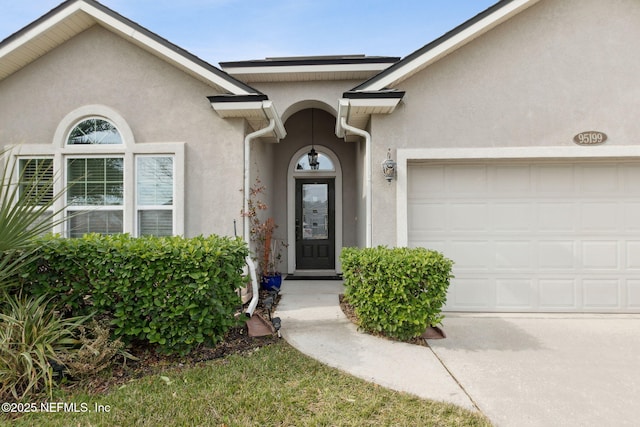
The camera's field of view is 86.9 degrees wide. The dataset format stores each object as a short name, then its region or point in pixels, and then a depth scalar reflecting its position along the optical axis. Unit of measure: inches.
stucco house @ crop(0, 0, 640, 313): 227.8
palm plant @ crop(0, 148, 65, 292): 140.0
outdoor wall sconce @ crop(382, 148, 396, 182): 229.6
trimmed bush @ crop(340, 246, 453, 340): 179.5
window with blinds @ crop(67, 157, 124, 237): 251.6
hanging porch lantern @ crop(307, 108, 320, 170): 382.6
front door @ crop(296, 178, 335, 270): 389.4
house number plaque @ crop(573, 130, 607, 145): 227.1
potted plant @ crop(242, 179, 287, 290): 268.8
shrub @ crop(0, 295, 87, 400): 130.6
